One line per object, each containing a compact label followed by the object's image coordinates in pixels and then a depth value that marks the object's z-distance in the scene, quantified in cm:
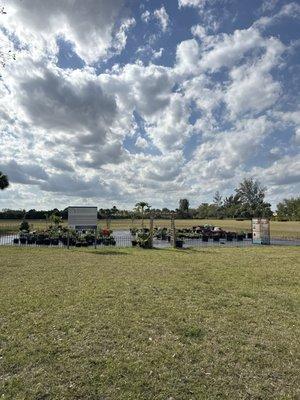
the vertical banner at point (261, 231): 2950
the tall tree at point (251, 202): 10212
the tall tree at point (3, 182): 4931
